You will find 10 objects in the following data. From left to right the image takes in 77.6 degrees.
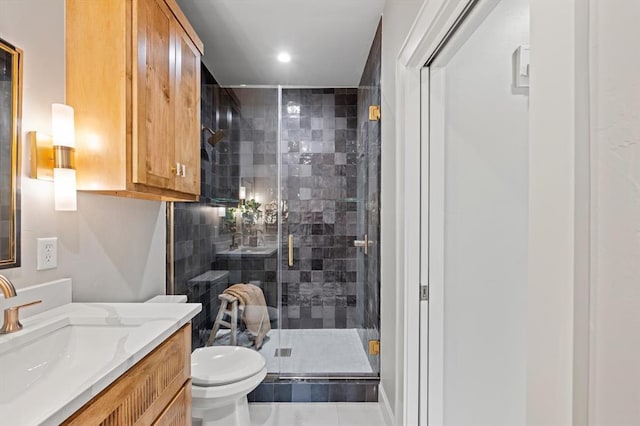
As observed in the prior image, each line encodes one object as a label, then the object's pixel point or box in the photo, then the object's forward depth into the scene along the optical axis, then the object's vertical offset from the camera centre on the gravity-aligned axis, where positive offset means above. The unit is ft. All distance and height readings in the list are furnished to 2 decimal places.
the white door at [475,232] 5.77 -0.29
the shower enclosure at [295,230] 9.00 -0.50
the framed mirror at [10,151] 4.15 +0.63
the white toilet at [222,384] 6.30 -2.85
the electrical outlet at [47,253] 4.62 -0.51
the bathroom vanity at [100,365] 2.77 -1.34
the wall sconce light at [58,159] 4.57 +0.60
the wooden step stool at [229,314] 9.56 -2.59
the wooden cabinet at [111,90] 4.94 +1.52
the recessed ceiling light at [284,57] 9.91 +3.90
